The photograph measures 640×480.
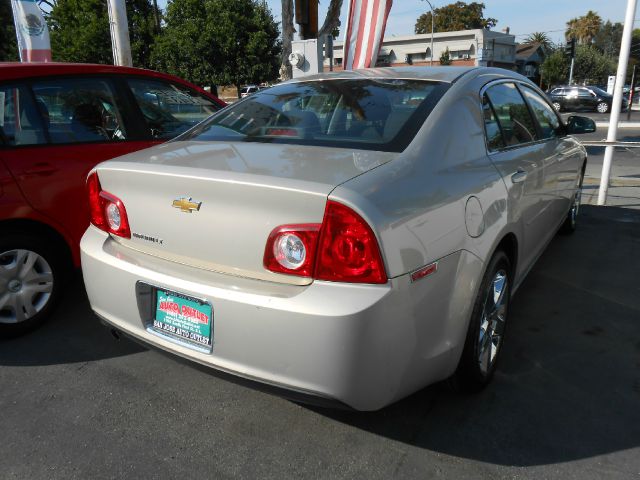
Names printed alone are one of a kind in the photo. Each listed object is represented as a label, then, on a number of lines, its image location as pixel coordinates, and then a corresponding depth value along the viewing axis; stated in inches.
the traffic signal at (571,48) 1091.3
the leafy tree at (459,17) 3117.6
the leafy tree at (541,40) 3371.6
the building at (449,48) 2096.5
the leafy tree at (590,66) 2417.6
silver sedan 72.6
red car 125.6
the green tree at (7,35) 1430.9
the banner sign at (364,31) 289.4
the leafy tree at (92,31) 1288.1
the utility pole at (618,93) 225.8
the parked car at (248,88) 1295.5
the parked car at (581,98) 1137.4
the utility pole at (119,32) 329.1
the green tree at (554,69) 2011.6
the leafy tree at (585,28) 3291.1
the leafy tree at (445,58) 2019.7
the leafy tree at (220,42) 1204.5
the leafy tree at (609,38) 3863.2
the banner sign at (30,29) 323.6
